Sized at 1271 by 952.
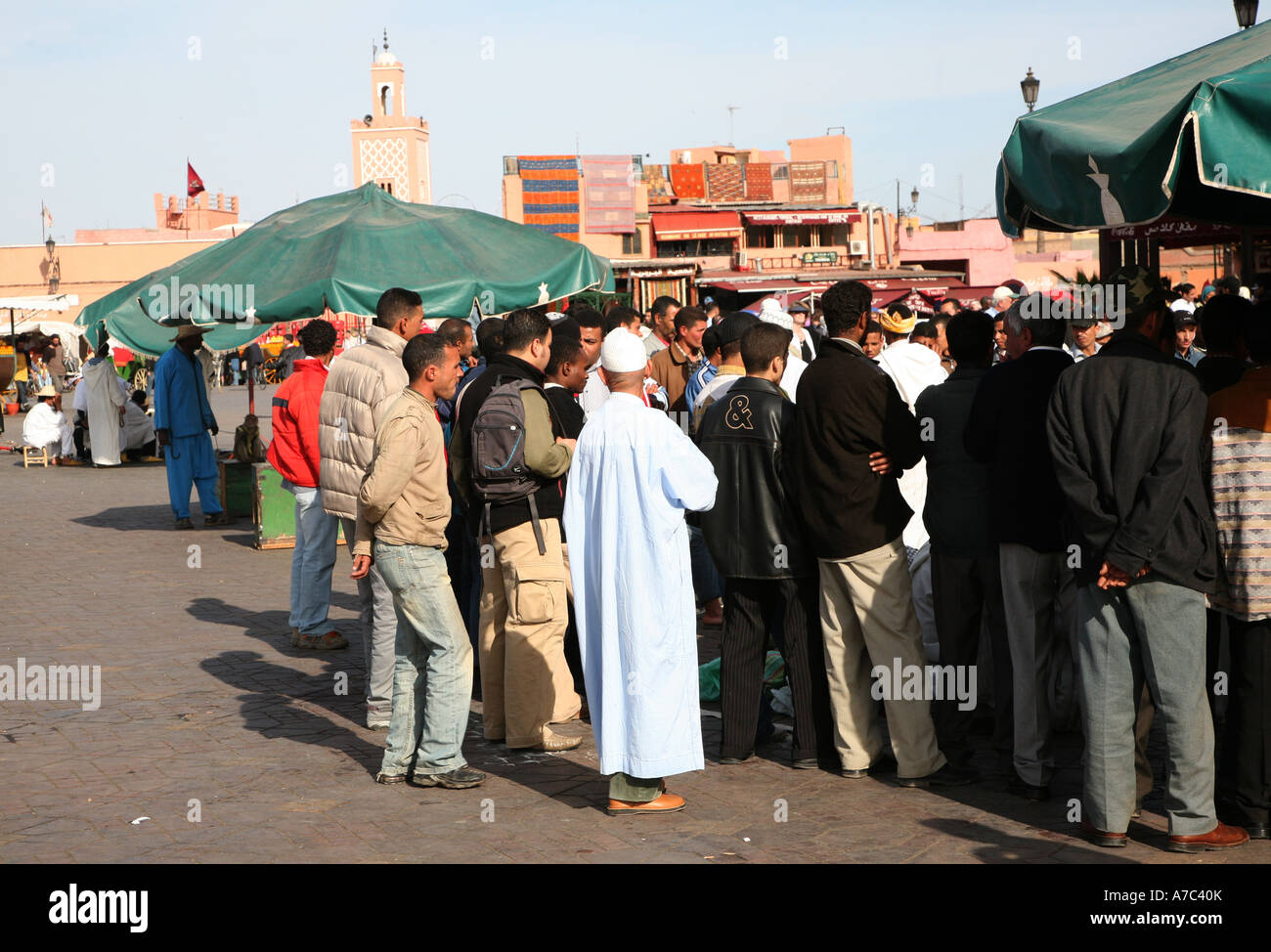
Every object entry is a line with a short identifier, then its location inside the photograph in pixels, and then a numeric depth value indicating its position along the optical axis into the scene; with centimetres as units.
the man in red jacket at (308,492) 870
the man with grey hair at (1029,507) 538
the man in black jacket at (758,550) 600
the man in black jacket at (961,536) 571
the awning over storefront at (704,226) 5722
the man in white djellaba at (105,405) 2031
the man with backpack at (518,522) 610
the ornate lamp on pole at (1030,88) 1981
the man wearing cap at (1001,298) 1141
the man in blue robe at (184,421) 1429
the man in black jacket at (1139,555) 467
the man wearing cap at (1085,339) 816
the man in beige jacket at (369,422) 695
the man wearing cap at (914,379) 734
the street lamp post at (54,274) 6159
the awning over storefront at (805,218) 5822
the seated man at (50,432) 2228
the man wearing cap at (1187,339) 977
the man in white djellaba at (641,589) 541
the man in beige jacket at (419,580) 584
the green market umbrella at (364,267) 927
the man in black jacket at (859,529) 573
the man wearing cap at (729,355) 703
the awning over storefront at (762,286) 5077
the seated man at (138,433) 2217
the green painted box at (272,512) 1291
